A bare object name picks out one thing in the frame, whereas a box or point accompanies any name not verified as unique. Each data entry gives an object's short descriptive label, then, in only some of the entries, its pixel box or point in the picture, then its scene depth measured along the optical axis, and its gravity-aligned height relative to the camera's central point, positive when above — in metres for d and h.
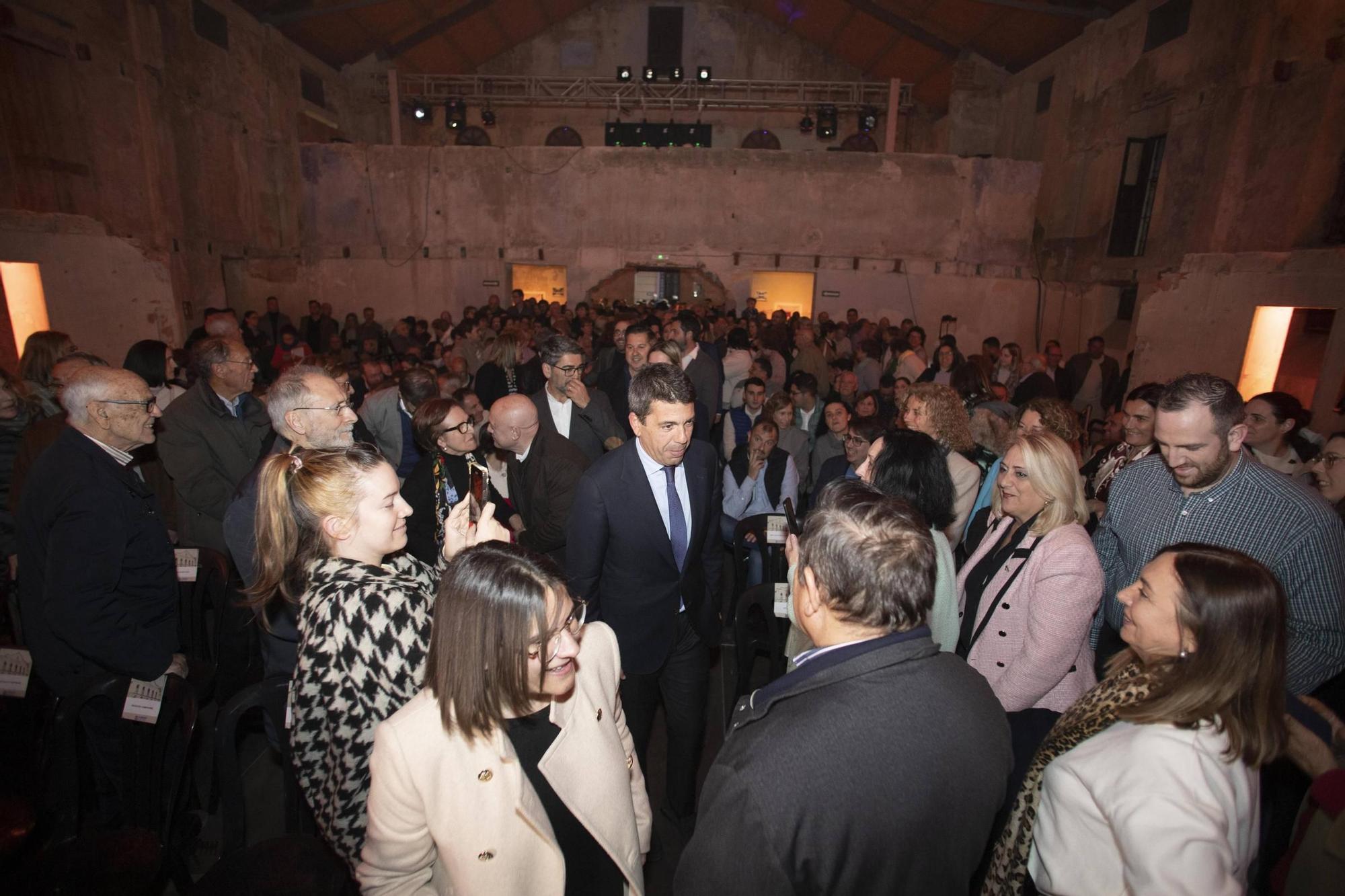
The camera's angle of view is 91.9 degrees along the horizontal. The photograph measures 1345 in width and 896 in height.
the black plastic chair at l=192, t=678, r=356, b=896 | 1.70 -1.53
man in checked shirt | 2.14 -0.72
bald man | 3.04 -0.87
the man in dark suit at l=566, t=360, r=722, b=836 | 2.34 -0.96
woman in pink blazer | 2.01 -0.94
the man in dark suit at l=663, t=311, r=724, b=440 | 5.28 -0.59
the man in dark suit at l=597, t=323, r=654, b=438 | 4.52 -0.70
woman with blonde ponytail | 1.58 -0.80
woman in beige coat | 1.31 -0.97
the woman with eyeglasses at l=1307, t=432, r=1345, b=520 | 3.01 -0.76
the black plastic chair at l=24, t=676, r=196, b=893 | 1.80 -1.60
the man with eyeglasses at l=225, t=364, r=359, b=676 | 2.67 -0.53
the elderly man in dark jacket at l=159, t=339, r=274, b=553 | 3.12 -0.80
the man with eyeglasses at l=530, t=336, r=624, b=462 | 3.85 -0.72
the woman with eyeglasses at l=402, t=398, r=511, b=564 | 2.90 -0.88
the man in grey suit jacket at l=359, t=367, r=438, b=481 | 3.84 -0.85
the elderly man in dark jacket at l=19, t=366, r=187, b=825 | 2.07 -0.93
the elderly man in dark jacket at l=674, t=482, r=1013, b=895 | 1.06 -0.77
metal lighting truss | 16.23 +4.96
